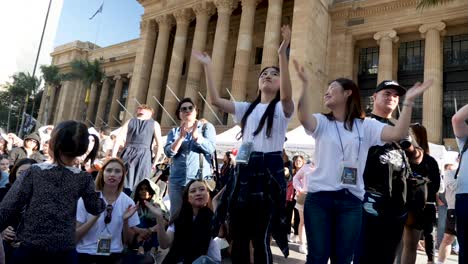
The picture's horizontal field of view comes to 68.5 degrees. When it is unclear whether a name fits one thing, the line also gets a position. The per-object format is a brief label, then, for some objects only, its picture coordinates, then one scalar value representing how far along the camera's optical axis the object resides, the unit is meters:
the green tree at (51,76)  43.75
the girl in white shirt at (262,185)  2.60
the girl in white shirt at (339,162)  2.55
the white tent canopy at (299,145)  11.66
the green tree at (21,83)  50.69
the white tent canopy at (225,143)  13.72
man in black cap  3.04
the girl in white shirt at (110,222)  3.33
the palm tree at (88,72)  38.69
